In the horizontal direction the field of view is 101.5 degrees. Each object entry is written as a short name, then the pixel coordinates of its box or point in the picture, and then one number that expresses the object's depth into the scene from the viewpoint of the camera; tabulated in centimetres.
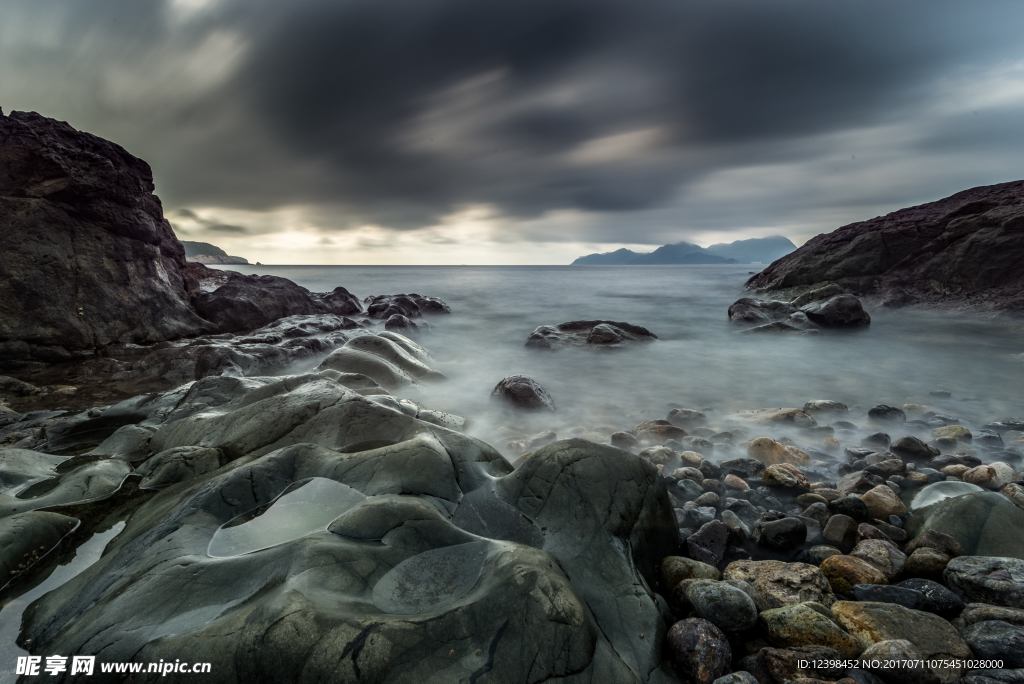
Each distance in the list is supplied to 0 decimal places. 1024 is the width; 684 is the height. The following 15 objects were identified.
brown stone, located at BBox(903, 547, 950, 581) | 302
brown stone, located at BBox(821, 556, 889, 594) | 296
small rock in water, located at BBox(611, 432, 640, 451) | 606
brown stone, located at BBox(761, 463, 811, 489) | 454
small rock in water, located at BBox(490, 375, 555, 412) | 762
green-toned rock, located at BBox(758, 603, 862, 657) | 232
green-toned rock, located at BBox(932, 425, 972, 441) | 591
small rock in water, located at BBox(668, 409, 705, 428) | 720
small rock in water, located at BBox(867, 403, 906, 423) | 684
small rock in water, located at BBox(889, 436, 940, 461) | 535
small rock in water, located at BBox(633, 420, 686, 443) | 632
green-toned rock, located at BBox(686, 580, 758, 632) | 241
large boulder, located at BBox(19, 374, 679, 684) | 175
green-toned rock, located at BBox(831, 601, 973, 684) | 225
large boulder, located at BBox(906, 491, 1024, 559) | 321
